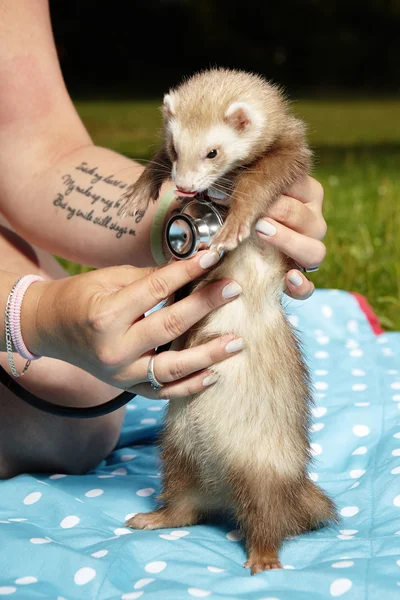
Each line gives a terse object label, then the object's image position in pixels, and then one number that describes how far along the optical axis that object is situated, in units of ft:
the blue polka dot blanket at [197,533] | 4.11
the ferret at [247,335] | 4.40
